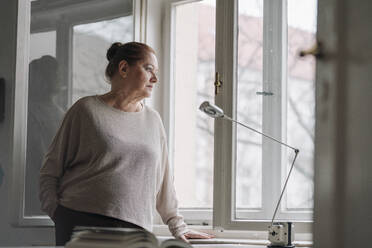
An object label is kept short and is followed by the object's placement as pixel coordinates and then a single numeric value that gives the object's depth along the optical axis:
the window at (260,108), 2.89
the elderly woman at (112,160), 2.61
